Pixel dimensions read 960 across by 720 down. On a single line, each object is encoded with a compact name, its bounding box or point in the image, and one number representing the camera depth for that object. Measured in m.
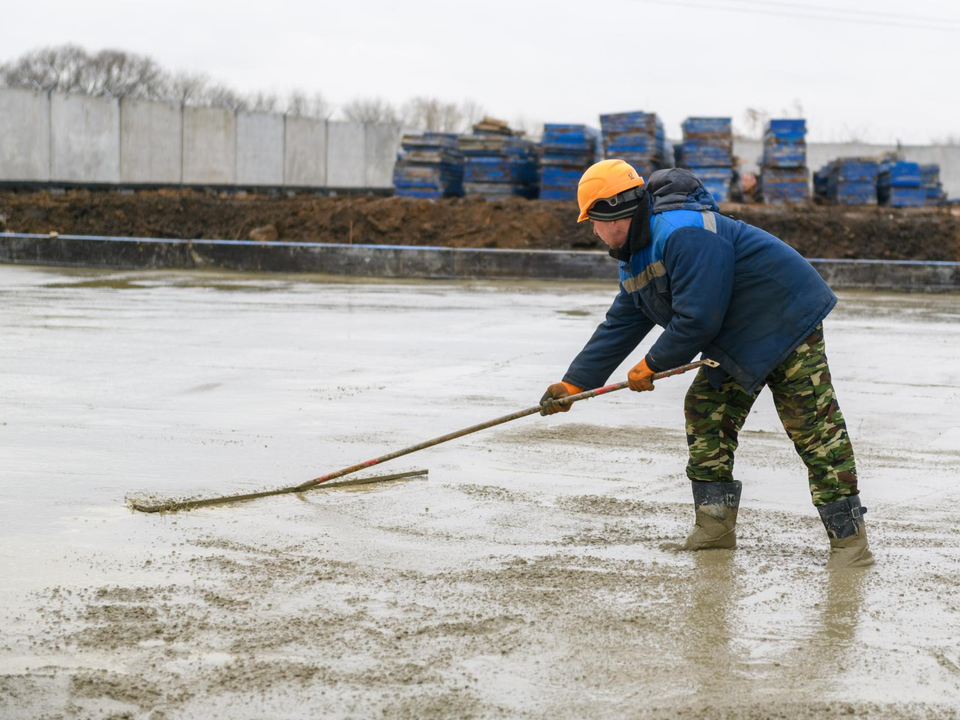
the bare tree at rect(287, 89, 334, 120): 64.95
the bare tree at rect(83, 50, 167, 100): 74.75
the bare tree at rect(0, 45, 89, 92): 71.30
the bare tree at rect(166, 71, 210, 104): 73.19
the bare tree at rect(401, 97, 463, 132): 76.31
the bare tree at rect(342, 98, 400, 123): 75.94
